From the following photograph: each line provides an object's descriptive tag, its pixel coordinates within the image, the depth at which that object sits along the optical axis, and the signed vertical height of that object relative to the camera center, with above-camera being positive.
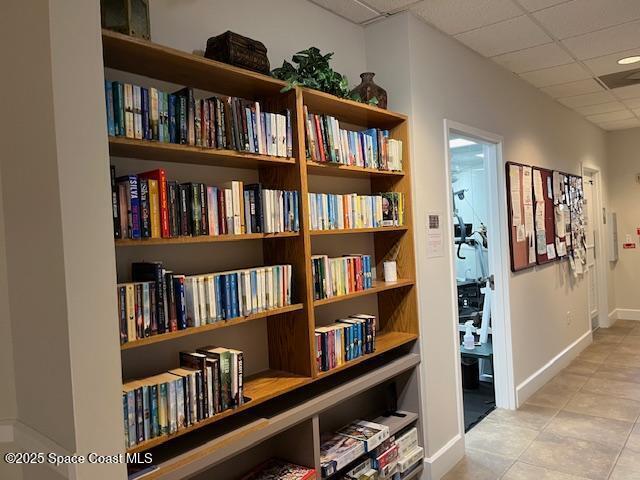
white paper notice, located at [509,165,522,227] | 3.68 +0.23
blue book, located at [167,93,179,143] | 1.61 +0.43
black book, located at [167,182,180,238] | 1.59 +0.12
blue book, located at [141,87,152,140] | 1.53 +0.43
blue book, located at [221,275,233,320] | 1.77 -0.22
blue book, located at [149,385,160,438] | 1.50 -0.54
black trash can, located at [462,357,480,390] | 4.13 -1.32
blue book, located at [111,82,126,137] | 1.45 +0.43
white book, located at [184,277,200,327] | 1.66 -0.21
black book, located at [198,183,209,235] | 1.69 +0.11
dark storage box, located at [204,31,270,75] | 1.80 +0.75
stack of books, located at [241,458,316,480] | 1.97 -1.02
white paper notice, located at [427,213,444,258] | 2.78 -0.05
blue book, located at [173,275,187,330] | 1.60 -0.20
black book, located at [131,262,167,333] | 1.54 -0.15
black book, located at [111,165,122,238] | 1.44 +0.11
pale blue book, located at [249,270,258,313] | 1.86 -0.21
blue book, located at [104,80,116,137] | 1.44 +0.42
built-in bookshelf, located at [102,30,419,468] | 1.60 +0.01
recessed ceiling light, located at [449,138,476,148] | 4.83 +0.89
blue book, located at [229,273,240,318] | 1.79 -0.22
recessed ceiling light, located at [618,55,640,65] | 3.63 +1.24
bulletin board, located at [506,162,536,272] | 3.66 +0.06
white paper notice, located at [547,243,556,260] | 4.31 -0.28
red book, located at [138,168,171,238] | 1.55 +0.16
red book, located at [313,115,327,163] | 2.17 +0.45
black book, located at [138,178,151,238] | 1.50 +0.11
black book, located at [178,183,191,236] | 1.63 +0.12
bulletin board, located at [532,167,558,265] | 4.12 +0.06
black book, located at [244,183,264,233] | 1.89 +0.12
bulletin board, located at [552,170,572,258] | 4.57 +0.07
